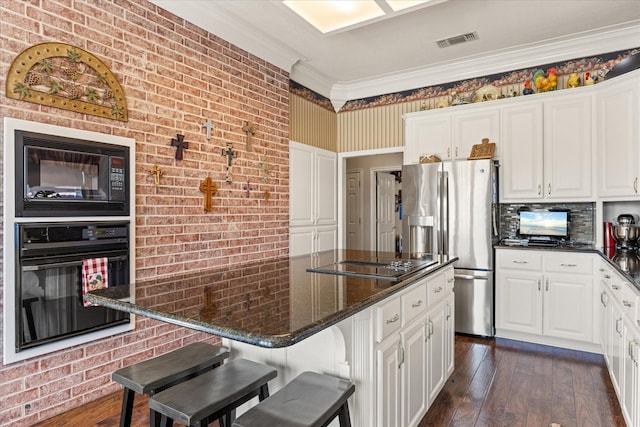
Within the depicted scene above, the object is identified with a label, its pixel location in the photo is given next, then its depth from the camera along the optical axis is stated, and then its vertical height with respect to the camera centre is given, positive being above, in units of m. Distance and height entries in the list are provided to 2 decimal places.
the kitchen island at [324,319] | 1.17 -0.34
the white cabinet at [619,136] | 3.12 +0.66
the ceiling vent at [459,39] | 3.62 +1.69
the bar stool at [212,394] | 1.24 -0.64
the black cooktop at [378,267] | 1.89 -0.31
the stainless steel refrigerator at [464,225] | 3.76 -0.13
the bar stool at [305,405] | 1.18 -0.64
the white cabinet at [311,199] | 4.35 +0.16
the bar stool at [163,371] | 1.43 -0.63
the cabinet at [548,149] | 3.55 +0.62
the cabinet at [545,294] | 3.37 -0.76
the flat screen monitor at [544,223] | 3.83 -0.11
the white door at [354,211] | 6.70 +0.02
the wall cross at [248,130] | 3.61 +0.78
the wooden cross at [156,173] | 2.78 +0.28
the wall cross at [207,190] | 3.16 +0.18
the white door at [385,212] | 6.75 +0.00
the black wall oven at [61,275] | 2.09 -0.38
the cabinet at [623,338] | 1.87 -0.74
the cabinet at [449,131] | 4.01 +0.90
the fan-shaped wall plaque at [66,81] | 2.11 +0.78
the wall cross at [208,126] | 3.18 +0.72
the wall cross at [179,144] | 2.93 +0.52
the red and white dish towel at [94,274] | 2.35 -0.39
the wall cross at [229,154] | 3.40 +0.52
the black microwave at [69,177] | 2.10 +0.21
